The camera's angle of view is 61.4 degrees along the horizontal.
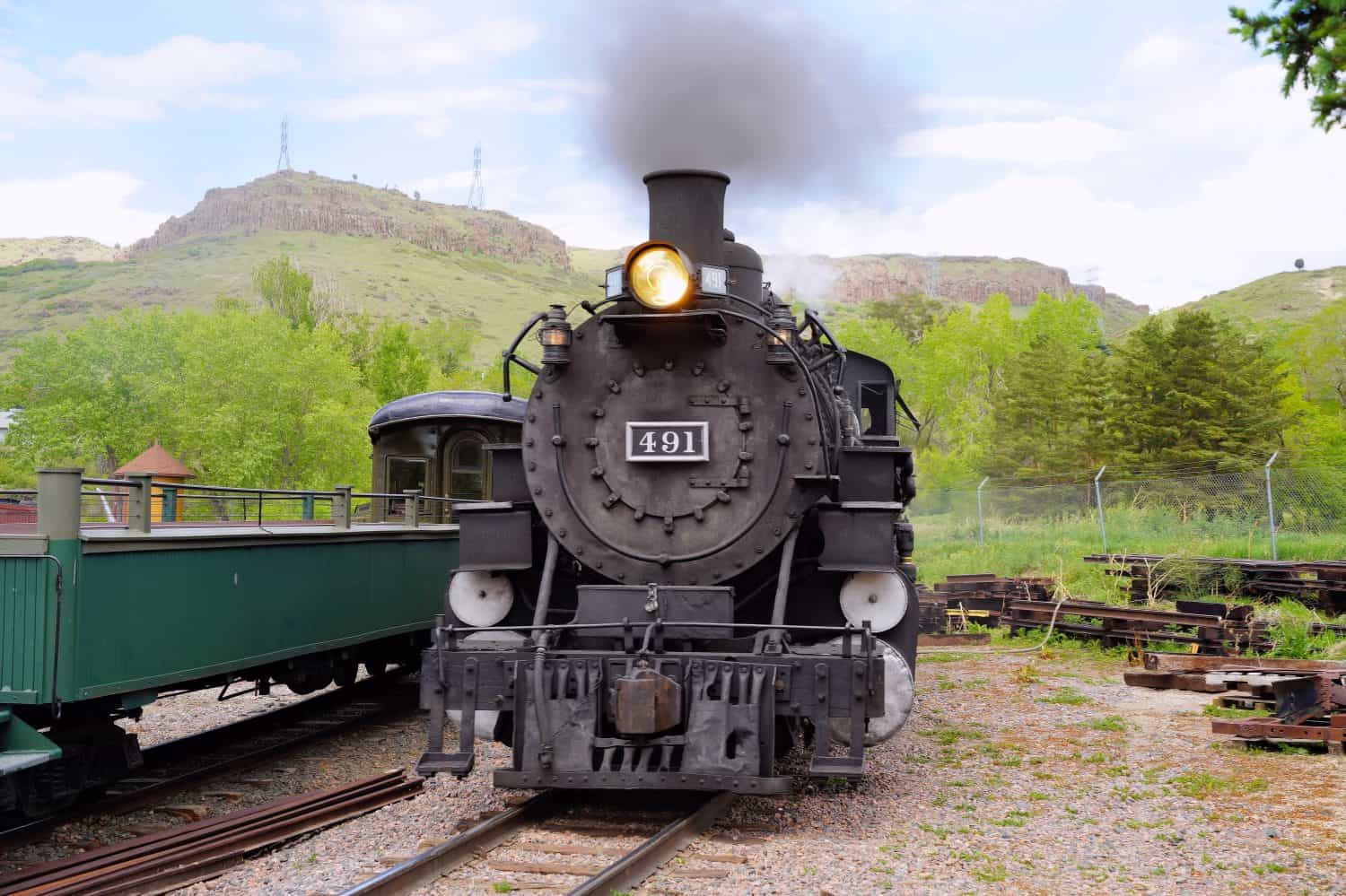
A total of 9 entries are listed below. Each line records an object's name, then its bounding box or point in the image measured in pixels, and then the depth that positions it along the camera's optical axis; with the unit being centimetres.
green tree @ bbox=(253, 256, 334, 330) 4866
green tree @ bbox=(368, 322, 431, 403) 3844
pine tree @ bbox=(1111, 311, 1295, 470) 2983
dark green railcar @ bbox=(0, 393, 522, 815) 583
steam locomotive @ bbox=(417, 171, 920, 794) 554
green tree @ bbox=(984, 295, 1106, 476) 3453
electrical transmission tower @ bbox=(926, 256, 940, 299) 14065
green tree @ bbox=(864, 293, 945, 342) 6638
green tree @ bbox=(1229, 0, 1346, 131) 663
